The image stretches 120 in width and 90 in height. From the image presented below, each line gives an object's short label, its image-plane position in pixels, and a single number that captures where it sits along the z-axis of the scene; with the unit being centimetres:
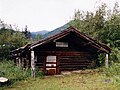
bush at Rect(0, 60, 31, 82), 1216
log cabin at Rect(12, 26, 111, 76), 1494
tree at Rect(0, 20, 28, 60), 2379
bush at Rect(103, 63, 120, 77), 1054
